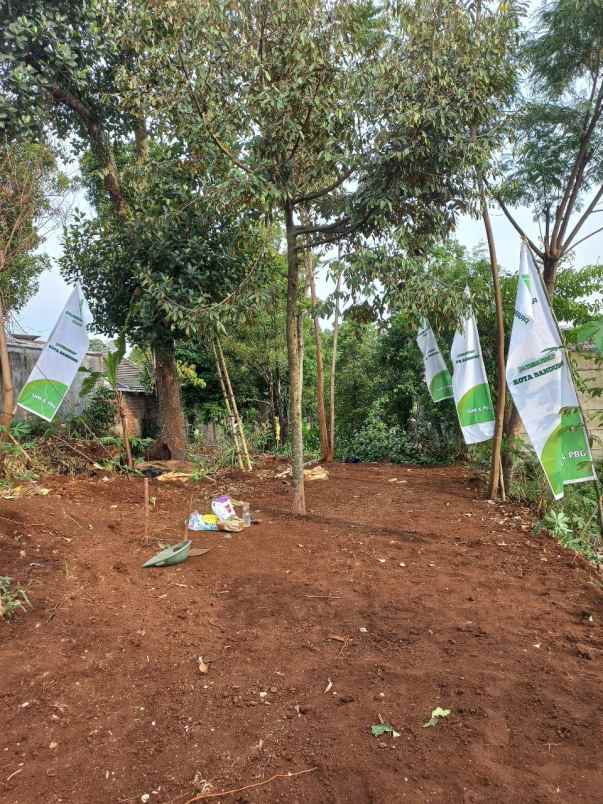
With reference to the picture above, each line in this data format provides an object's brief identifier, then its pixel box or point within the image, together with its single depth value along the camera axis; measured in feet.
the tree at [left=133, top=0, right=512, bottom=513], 15.57
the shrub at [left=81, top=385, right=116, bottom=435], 31.89
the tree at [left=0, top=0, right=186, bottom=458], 22.16
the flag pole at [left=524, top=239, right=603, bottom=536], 14.57
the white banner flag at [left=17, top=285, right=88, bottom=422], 23.27
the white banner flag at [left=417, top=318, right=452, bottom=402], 26.14
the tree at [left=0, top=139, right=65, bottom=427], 24.31
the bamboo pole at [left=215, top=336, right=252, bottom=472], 29.76
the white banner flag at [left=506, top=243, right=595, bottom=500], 15.26
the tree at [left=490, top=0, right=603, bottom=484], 20.71
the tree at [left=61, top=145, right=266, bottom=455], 22.70
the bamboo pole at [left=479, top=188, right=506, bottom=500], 20.17
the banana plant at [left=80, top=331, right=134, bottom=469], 25.64
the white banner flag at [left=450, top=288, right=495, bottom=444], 22.26
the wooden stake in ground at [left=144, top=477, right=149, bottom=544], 14.49
